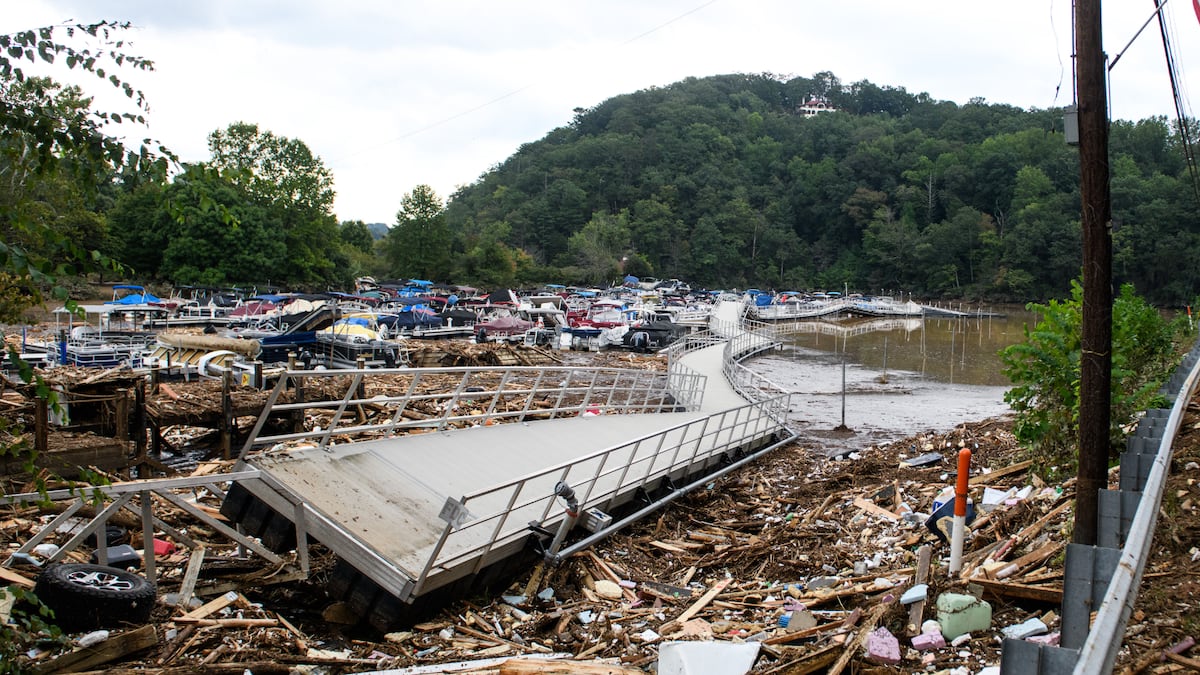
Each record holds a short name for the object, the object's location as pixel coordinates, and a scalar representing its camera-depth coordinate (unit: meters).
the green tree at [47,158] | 3.24
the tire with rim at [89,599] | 6.93
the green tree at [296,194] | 74.81
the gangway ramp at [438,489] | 8.33
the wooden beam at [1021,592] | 6.58
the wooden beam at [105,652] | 6.26
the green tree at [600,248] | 119.31
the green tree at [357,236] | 122.74
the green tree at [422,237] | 97.56
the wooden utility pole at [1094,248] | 6.90
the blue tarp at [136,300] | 39.83
